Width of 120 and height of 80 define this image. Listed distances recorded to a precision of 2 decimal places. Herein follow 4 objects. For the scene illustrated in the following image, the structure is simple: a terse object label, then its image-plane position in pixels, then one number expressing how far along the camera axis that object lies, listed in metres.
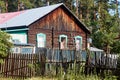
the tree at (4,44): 21.71
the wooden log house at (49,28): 36.78
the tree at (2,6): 73.75
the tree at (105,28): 55.41
